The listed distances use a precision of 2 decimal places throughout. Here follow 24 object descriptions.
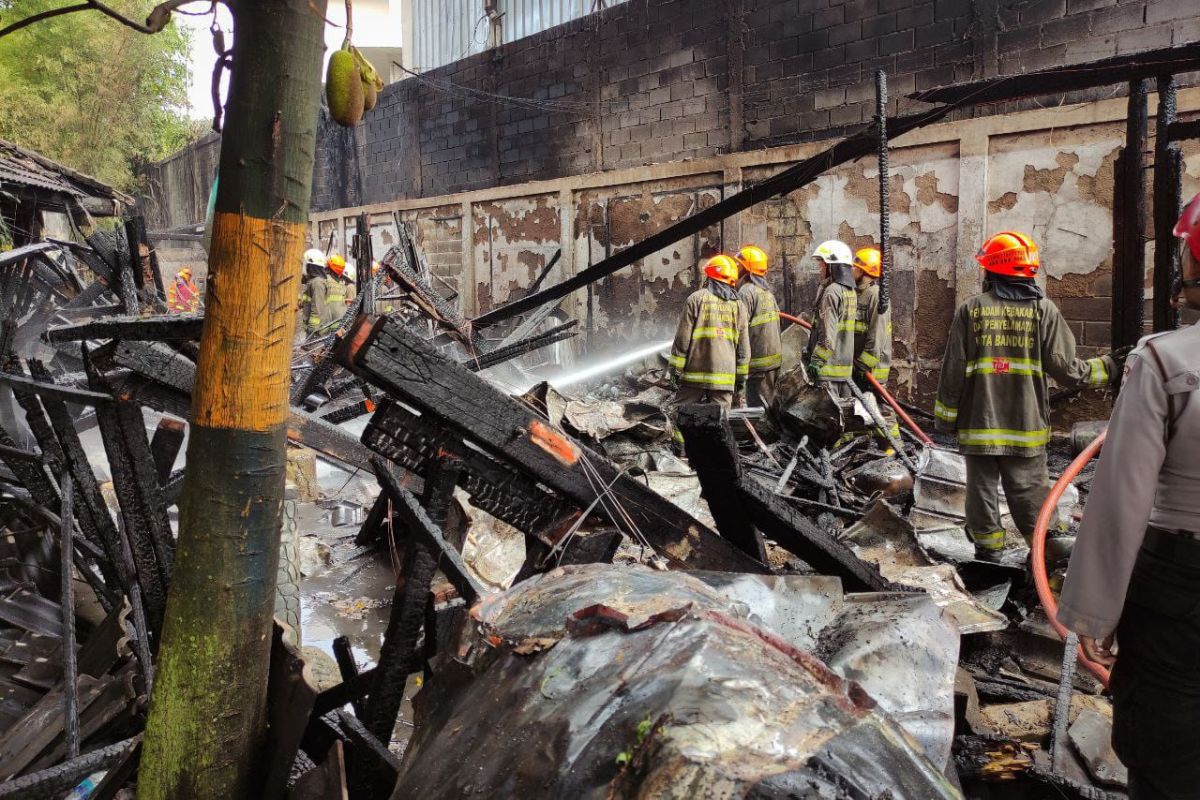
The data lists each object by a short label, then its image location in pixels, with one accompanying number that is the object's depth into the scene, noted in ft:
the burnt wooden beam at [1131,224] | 14.65
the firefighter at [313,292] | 39.88
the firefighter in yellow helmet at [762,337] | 26.71
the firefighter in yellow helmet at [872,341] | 24.66
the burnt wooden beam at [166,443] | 9.94
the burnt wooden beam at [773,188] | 14.24
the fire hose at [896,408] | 21.47
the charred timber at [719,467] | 7.72
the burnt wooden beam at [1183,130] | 13.21
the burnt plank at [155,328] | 6.68
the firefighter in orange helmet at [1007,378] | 13.67
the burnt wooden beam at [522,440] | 6.08
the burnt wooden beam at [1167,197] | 13.62
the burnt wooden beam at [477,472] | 6.59
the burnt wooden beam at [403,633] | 6.20
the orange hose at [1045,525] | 9.80
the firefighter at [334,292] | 40.65
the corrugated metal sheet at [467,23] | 43.68
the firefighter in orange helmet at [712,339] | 23.28
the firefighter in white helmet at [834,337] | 23.61
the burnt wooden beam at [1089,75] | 12.73
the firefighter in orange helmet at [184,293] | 54.39
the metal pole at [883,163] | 13.21
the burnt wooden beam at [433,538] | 6.18
